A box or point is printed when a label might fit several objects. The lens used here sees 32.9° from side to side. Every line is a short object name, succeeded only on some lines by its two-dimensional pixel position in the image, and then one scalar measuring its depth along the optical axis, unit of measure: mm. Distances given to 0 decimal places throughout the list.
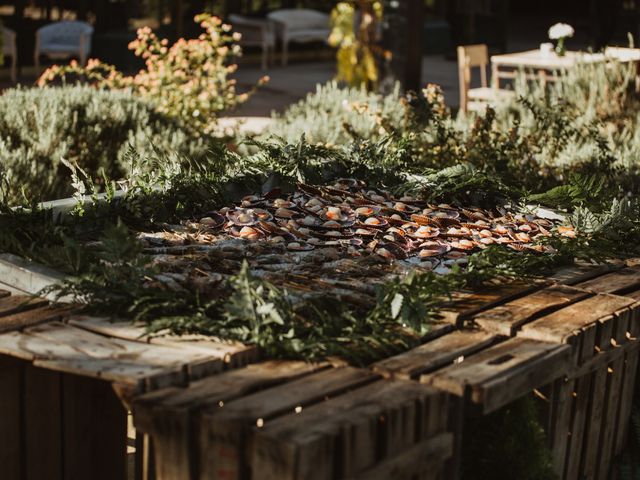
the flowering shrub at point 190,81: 8383
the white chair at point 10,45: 14992
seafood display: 4113
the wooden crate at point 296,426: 2797
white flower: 10766
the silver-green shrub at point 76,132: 6957
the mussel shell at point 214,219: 4793
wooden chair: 10743
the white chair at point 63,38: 15617
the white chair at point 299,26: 18891
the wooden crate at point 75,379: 3195
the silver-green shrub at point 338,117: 7340
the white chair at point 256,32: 18156
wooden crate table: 2902
